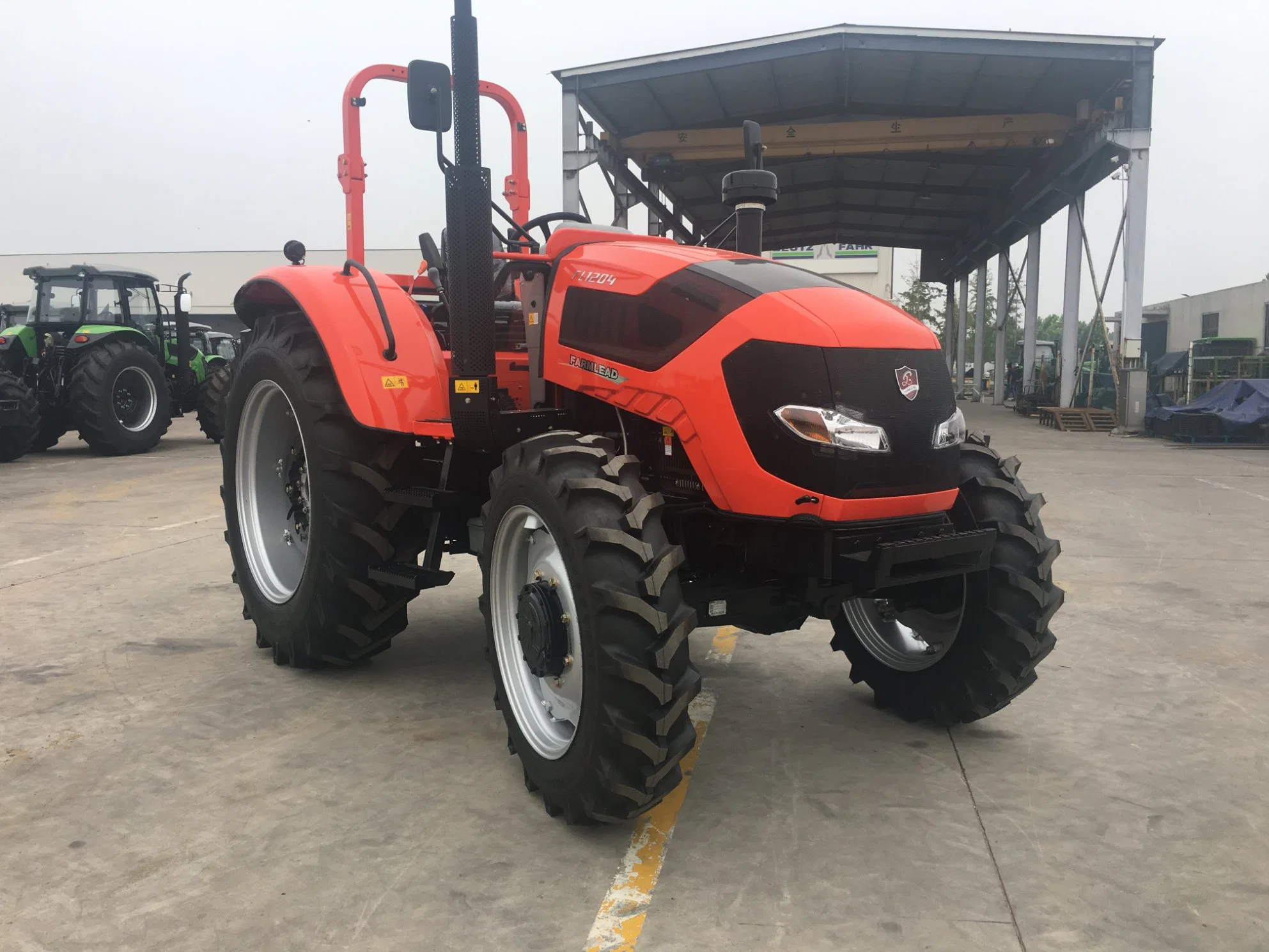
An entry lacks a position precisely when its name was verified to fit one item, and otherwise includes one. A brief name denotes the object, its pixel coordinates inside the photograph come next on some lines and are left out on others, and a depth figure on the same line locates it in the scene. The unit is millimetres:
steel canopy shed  15242
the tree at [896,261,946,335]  46531
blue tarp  15062
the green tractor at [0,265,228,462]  12211
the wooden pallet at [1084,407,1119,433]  18344
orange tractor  2639
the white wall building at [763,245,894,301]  40062
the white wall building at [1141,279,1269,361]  33188
